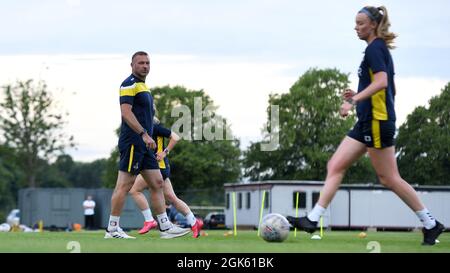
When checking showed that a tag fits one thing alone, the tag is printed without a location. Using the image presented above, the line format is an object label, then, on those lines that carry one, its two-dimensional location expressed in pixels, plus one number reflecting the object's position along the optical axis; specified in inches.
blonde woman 441.7
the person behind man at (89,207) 1722.8
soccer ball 474.6
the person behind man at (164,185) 637.1
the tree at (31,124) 2994.6
